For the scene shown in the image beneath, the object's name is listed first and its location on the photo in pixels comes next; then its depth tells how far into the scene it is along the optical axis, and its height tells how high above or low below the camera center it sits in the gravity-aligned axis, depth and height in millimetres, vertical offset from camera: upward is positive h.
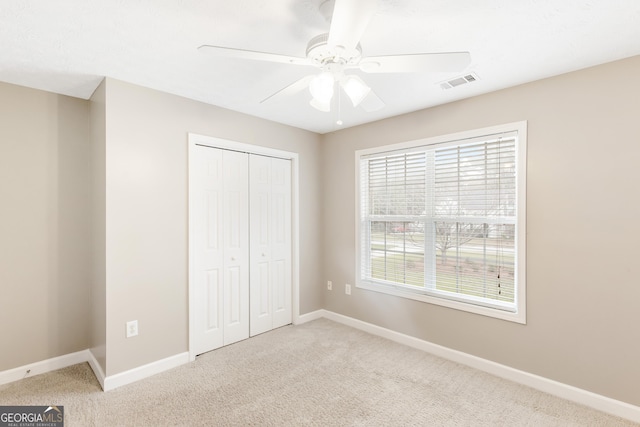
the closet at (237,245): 2963 -333
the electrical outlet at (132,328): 2498 -920
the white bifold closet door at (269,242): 3406 -334
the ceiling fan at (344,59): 1262 +729
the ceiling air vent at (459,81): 2356 +1022
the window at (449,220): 2600 -74
